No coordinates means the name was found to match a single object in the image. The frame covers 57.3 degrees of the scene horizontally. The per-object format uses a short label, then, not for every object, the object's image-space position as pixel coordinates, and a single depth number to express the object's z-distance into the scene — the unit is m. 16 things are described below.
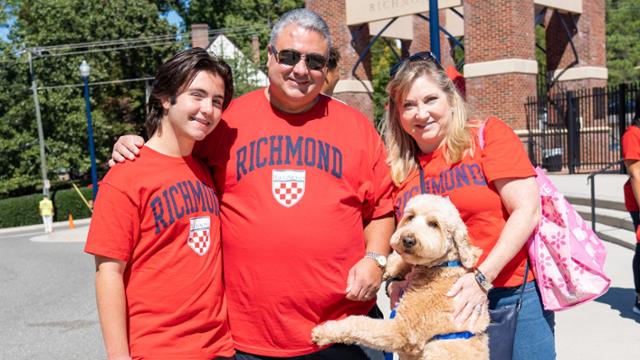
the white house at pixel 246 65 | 29.09
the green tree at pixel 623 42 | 50.84
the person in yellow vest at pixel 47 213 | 23.52
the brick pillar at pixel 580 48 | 22.88
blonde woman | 2.71
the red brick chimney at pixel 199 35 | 36.31
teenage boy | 2.32
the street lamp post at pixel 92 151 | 24.99
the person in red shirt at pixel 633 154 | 5.82
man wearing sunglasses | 2.65
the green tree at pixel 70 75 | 31.39
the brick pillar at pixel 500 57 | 19.61
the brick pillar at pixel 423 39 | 30.00
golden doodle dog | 2.62
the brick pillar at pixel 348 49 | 23.95
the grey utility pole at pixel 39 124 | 29.45
